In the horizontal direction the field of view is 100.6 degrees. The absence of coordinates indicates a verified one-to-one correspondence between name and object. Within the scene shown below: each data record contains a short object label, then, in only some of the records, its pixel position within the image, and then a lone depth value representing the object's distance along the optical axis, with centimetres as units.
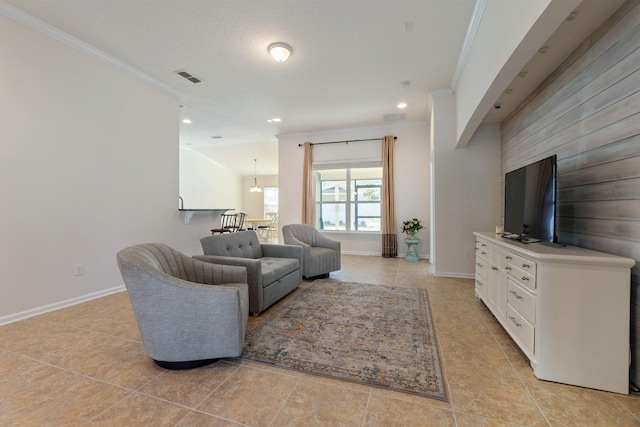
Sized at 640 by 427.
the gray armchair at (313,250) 392
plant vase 549
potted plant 552
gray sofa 265
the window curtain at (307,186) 637
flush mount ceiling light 305
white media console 157
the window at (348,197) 630
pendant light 1021
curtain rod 607
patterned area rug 175
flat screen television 208
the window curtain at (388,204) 584
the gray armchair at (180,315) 173
